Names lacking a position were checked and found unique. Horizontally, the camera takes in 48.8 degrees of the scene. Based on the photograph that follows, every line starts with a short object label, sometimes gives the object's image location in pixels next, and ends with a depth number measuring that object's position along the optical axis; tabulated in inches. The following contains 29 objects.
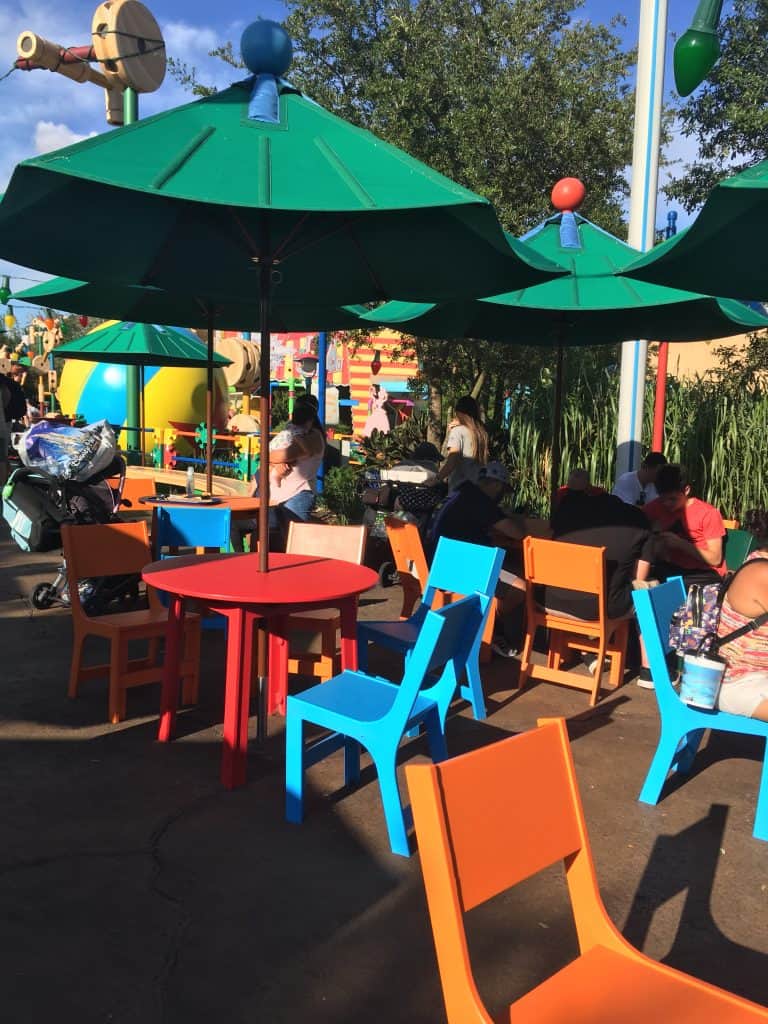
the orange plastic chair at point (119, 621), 170.9
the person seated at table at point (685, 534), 217.8
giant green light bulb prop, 165.9
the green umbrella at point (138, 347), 336.5
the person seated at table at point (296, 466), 262.4
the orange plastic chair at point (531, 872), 60.4
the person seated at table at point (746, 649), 136.7
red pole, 346.6
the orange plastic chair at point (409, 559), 213.0
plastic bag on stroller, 260.1
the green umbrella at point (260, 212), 119.3
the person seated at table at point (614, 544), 197.2
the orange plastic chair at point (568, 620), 184.7
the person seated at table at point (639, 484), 267.0
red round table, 138.8
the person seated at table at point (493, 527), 224.4
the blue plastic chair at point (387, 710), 120.0
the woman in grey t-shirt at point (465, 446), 285.6
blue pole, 484.6
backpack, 141.5
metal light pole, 293.9
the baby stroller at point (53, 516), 253.4
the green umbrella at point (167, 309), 247.1
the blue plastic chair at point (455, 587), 174.6
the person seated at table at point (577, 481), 239.1
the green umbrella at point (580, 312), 221.1
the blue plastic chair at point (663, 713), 138.8
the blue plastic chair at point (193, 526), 213.2
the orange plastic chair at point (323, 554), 180.9
